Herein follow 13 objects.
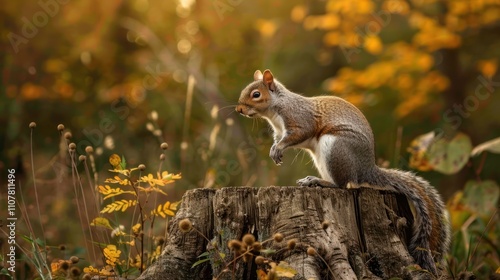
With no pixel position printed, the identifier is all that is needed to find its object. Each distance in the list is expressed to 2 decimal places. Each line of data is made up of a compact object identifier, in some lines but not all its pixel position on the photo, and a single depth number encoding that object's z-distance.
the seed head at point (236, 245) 4.18
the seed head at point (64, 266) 4.63
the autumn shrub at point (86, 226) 5.52
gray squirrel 6.29
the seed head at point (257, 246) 4.32
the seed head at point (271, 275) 4.15
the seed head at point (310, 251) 4.45
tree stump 5.20
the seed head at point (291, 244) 4.30
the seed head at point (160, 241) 5.89
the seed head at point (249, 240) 4.28
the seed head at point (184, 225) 4.34
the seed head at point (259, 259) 4.35
